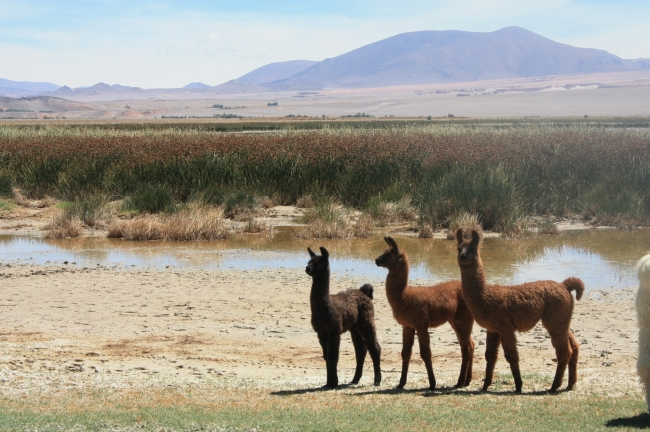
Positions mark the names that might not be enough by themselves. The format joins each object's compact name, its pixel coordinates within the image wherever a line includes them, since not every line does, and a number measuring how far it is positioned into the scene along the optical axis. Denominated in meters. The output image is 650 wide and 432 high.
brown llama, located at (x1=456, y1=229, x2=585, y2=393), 8.02
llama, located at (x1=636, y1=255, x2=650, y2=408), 7.00
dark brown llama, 8.47
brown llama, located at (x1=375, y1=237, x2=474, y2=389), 8.34
